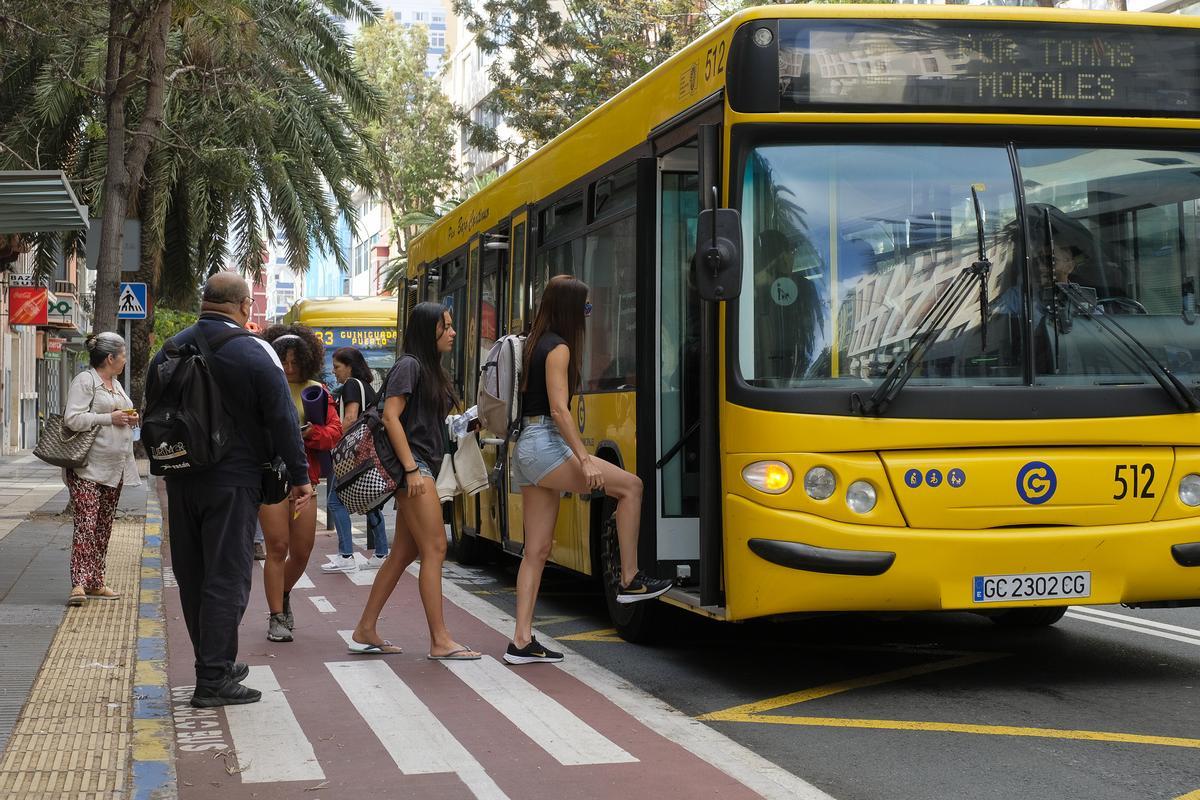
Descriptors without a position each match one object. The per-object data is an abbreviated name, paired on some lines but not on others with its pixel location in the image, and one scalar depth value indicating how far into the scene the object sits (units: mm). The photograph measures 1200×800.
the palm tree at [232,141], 24094
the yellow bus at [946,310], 6848
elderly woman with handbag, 10336
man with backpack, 6871
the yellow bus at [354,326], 30719
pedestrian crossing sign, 19328
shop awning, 12328
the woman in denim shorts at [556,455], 7867
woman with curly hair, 8758
